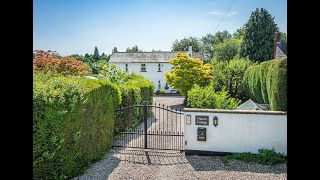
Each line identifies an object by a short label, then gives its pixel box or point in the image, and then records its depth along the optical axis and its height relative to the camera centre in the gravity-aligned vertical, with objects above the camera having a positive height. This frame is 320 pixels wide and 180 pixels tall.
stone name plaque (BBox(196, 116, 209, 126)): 6.35 -0.90
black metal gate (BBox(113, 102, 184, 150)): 7.17 -1.69
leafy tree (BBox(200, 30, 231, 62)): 39.12 +8.82
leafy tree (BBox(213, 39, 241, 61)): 30.25 +5.43
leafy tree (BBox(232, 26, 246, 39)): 37.06 +9.65
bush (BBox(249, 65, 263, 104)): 10.87 +0.24
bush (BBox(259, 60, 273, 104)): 9.37 +0.49
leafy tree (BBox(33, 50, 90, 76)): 8.85 +1.09
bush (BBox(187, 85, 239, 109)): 6.96 -0.36
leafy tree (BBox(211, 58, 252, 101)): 15.07 +0.75
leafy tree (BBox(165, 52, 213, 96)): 15.83 +1.01
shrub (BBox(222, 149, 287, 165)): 5.73 -1.83
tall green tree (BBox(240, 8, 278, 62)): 24.78 +6.00
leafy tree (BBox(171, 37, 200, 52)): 36.76 +7.64
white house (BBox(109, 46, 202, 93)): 25.15 +2.97
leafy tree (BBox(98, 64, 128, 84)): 10.83 +0.79
